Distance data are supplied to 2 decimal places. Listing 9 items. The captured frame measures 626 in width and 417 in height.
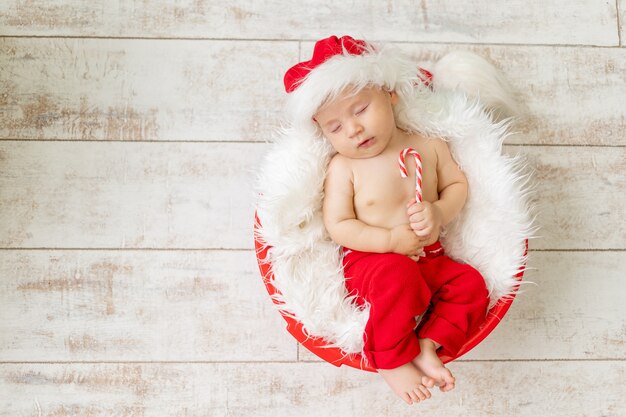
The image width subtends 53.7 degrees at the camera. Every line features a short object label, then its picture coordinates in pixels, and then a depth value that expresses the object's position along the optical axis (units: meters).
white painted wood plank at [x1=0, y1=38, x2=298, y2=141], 1.32
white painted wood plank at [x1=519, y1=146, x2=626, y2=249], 1.30
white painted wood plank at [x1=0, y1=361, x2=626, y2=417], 1.24
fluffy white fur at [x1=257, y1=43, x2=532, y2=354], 1.11
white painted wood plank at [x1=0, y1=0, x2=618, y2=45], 1.35
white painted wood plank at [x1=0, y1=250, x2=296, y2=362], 1.25
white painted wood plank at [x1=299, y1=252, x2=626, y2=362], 1.27
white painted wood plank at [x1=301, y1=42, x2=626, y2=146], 1.34
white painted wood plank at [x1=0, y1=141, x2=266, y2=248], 1.28
